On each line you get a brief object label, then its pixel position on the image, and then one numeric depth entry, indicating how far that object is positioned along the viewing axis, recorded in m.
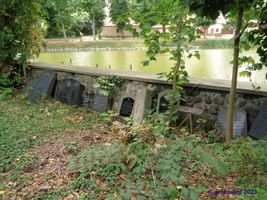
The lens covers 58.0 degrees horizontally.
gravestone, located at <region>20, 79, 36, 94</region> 5.59
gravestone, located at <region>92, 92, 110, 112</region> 4.65
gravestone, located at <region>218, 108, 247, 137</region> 3.32
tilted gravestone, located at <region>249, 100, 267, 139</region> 3.13
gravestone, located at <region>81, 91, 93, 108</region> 5.00
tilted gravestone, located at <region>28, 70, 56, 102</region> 5.33
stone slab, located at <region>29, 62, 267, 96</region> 3.45
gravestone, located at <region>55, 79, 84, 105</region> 5.06
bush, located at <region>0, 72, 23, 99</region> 5.49
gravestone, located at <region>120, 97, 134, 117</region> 4.41
